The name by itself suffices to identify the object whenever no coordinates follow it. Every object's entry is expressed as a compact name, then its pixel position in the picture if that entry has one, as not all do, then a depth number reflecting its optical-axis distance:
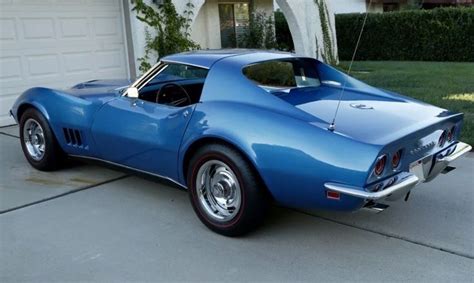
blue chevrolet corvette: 3.17
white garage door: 7.57
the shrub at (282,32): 18.28
